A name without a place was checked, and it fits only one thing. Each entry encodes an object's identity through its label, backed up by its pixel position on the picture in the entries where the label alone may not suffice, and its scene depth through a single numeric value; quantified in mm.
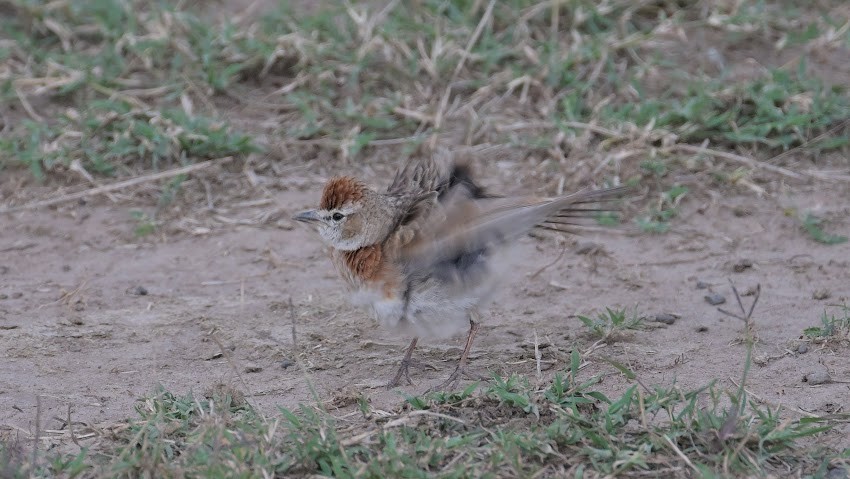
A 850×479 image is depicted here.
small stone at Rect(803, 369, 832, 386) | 9937
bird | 10352
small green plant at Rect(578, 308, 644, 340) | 11117
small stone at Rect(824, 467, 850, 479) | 8484
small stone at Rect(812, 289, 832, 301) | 11852
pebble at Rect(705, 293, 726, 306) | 12008
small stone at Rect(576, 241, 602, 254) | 13234
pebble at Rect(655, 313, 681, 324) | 11625
